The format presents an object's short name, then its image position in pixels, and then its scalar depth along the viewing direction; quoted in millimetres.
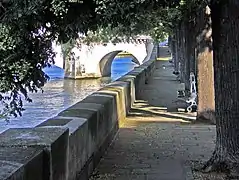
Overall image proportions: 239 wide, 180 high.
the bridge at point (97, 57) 53344
